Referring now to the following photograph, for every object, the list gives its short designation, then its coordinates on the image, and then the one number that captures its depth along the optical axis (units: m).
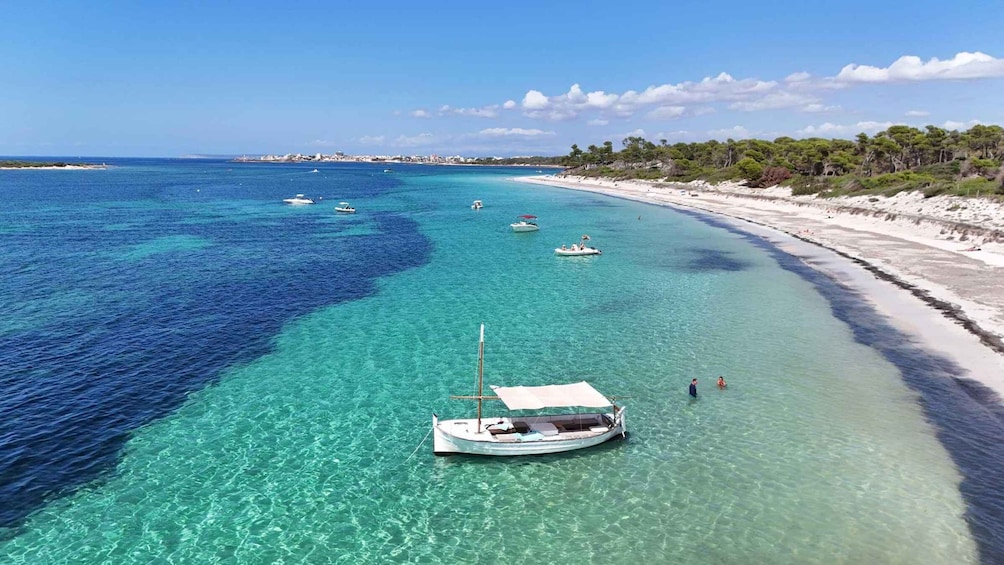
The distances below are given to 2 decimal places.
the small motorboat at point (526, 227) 90.75
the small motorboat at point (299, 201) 137.75
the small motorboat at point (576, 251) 70.38
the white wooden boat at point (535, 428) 24.05
